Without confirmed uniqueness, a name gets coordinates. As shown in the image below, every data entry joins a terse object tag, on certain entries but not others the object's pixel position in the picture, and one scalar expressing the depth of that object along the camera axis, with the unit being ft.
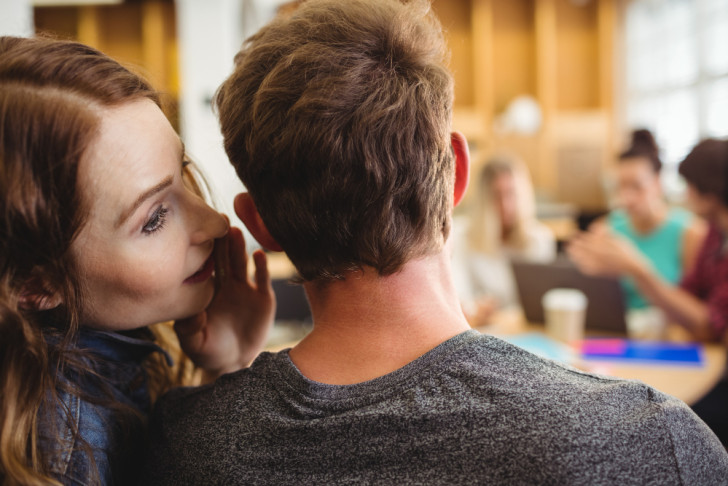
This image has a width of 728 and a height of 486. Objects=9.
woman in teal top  9.29
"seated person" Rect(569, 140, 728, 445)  6.99
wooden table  5.47
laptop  7.13
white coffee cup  6.92
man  1.99
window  19.12
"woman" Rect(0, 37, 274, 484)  2.25
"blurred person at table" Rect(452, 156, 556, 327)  11.29
